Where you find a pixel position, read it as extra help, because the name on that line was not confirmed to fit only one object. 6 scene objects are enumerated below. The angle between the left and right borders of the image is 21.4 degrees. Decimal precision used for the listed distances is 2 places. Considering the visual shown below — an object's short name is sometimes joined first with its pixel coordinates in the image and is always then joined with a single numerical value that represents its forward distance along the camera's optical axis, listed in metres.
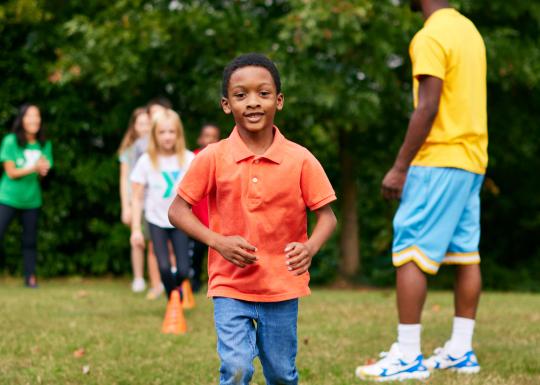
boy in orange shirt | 5.96
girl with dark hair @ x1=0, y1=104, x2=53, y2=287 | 16.54
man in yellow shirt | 7.96
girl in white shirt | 11.74
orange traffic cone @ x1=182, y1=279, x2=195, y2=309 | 13.08
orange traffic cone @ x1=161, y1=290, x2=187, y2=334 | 10.61
